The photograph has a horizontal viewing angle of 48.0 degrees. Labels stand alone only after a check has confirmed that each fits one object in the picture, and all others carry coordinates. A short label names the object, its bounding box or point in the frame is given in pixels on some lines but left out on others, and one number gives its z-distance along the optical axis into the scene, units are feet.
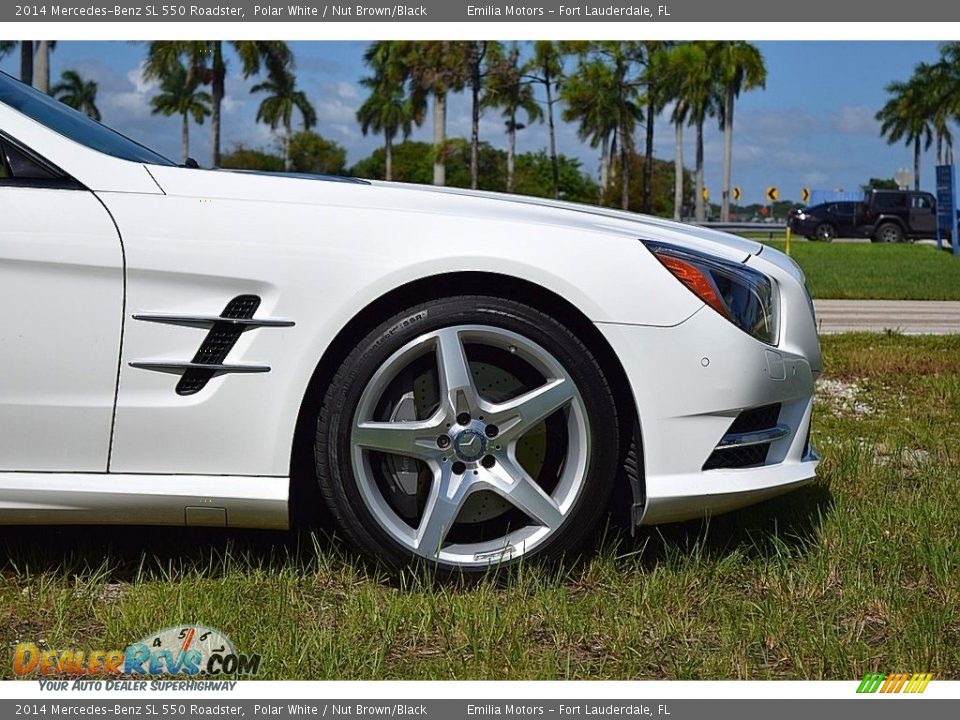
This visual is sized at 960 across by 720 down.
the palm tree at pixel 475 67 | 120.47
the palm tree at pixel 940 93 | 230.89
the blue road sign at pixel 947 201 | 84.28
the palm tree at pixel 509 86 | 123.85
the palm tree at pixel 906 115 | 264.21
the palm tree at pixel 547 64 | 127.65
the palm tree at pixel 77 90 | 237.61
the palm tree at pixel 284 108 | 231.71
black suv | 124.77
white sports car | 8.87
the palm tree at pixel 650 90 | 135.95
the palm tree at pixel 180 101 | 201.36
